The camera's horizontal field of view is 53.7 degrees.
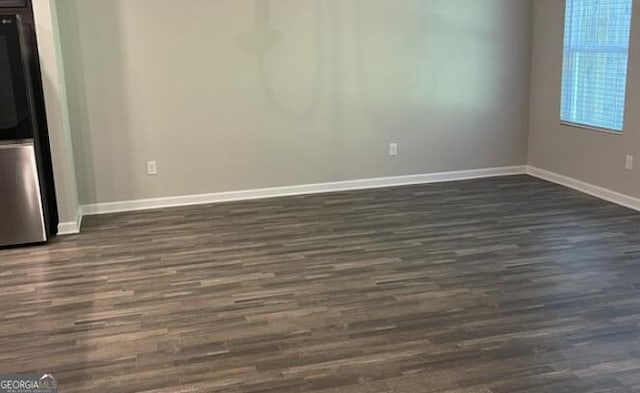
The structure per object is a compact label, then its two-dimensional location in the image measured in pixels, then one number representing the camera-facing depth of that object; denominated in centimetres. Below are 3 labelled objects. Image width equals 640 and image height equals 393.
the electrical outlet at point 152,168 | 552
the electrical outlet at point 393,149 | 609
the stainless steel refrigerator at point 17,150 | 427
